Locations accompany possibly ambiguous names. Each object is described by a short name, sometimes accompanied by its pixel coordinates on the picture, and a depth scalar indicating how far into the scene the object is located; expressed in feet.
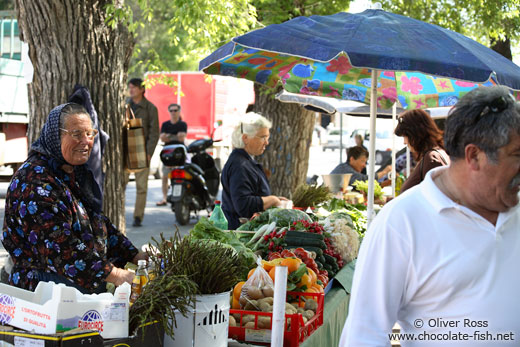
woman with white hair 19.81
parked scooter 39.04
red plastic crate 10.15
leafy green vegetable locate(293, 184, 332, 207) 24.61
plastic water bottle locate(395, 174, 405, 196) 31.85
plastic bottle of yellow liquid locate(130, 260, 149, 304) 10.37
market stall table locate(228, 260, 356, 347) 11.32
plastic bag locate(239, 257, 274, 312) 10.72
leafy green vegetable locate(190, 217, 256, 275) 13.17
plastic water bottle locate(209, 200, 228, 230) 17.11
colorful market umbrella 13.91
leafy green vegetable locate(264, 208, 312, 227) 17.15
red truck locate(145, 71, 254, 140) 72.95
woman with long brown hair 18.33
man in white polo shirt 7.11
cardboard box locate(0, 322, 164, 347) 7.45
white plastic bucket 9.08
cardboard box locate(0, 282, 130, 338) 7.73
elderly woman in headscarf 11.48
